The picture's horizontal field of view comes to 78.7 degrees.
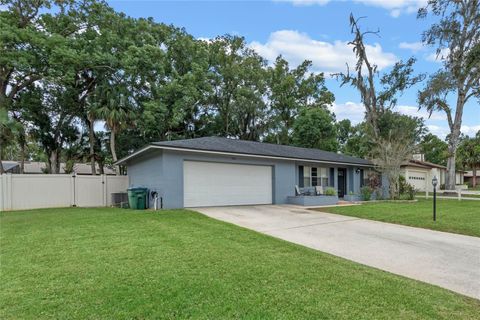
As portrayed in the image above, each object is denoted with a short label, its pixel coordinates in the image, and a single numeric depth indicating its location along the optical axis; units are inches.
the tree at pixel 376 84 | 970.7
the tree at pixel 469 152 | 1522.1
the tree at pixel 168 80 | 819.4
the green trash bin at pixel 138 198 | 483.5
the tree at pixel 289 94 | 1184.8
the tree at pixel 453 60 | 835.4
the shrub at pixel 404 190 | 667.4
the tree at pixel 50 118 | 807.7
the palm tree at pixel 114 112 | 766.5
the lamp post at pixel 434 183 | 360.2
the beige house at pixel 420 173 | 1093.0
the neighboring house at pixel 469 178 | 2100.5
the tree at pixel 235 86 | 1069.1
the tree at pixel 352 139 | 1152.6
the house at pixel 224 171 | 452.4
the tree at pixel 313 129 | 1035.3
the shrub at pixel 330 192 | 610.5
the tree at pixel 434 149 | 1756.9
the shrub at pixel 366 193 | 692.4
